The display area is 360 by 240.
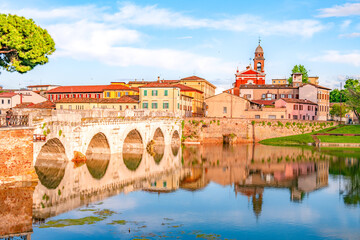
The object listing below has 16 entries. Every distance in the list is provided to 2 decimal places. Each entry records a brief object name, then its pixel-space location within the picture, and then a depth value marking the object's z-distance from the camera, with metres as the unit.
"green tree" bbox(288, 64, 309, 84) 131.88
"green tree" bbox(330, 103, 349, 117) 123.03
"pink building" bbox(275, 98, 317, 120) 103.00
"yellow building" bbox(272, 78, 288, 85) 194.59
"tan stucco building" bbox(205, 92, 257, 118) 101.38
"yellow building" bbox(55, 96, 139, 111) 91.38
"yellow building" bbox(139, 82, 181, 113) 90.44
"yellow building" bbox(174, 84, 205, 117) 104.81
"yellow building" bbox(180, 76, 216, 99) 114.62
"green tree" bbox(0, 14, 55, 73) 41.81
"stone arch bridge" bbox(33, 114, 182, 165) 44.69
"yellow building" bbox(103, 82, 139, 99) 105.38
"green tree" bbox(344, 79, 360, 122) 94.62
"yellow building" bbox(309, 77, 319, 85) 137.00
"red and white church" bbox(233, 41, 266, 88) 136.11
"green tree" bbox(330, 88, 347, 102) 145.65
